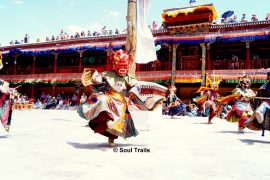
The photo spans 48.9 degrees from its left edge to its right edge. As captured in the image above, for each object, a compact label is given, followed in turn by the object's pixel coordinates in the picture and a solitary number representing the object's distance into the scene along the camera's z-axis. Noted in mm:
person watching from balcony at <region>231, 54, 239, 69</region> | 18625
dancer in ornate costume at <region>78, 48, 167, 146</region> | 4465
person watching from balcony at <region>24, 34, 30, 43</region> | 27875
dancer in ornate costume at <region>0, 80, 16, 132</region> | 5677
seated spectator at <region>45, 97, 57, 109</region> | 23125
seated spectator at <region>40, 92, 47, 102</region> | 25072
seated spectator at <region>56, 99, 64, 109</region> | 22830
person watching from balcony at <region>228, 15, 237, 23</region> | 19266
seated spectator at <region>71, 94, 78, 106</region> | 23703
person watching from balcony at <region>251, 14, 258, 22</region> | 18641
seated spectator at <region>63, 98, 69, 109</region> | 22883
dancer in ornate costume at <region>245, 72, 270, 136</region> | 5836
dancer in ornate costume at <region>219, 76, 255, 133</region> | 7727
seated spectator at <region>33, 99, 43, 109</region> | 22888
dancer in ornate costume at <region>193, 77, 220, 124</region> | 11323
